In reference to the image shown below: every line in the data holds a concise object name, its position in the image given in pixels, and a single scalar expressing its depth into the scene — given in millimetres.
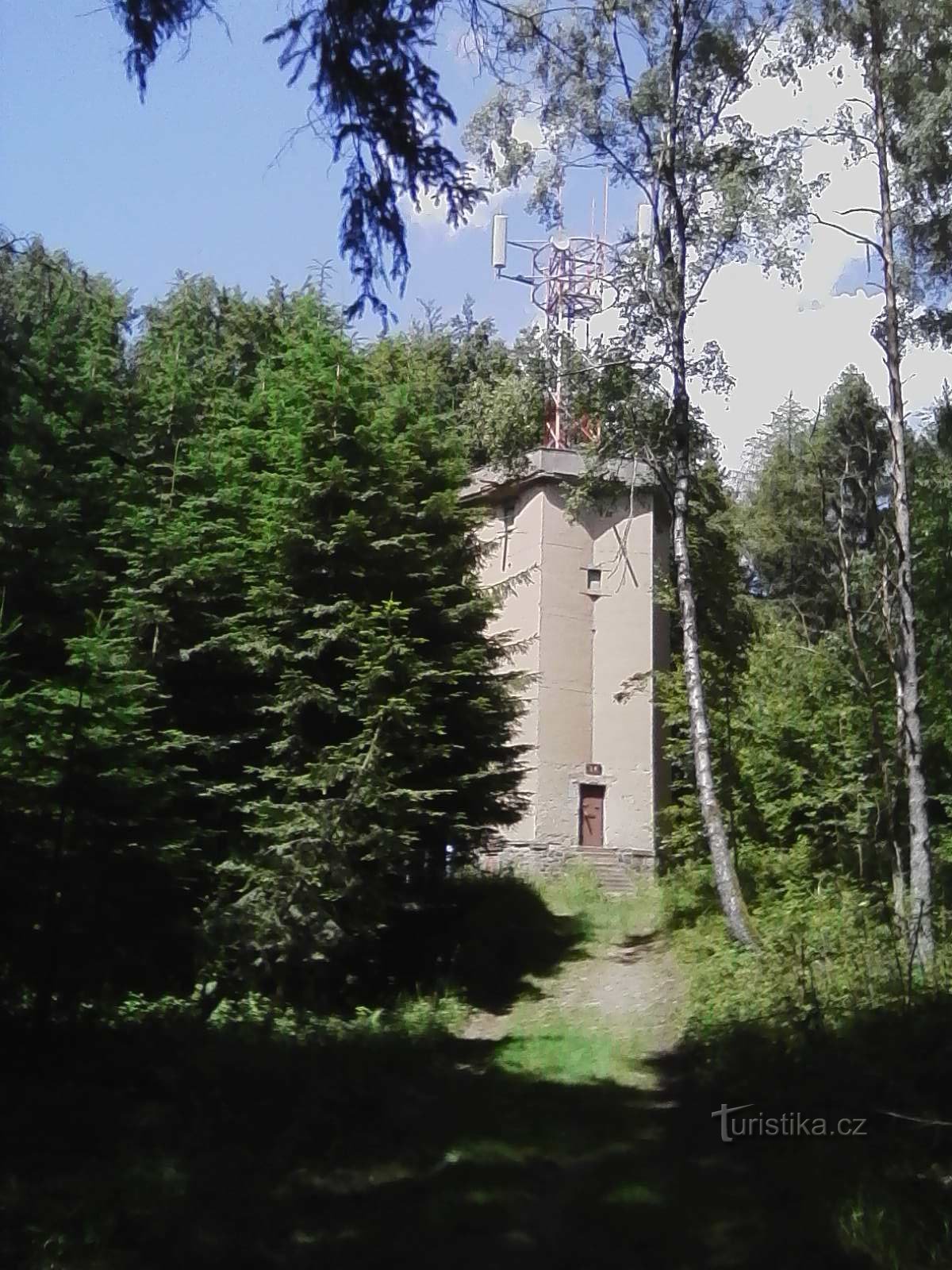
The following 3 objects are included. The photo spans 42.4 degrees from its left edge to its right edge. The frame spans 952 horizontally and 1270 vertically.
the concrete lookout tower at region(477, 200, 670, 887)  25828
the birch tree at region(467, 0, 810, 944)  16453
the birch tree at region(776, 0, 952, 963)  15148
